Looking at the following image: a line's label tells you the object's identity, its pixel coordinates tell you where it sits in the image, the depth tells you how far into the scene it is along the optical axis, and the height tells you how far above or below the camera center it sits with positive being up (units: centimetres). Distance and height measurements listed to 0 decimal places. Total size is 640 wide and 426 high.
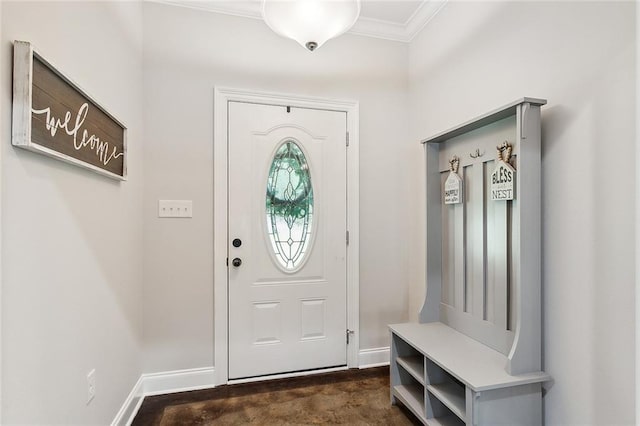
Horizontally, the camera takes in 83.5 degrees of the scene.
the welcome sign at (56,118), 103 +35
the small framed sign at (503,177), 167 +19
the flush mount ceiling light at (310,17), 156 +89
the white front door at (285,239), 257 -17
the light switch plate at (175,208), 243 +5
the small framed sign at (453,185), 211 +19
